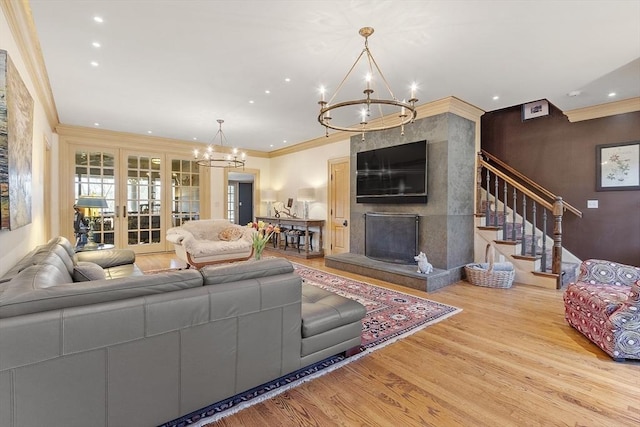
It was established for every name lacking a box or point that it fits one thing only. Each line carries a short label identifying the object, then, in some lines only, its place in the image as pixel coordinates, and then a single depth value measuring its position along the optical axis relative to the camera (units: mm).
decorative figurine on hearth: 4262
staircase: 4262
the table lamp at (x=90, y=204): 4234
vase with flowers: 3264
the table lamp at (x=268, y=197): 8445
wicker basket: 4223
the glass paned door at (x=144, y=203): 6785
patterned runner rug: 1749
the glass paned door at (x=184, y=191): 7340
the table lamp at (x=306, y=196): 6981
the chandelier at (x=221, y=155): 7357
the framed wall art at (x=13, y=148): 2088
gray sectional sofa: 1213
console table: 6656
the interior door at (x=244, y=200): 11180
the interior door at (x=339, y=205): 6359
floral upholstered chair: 2260
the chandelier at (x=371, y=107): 2424
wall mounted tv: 4773
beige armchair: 4922
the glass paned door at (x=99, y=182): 6238
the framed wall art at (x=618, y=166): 4469
